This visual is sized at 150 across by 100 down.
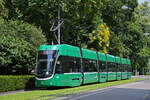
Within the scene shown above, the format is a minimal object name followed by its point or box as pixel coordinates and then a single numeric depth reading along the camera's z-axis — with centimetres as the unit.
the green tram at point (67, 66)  2081
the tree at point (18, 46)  2342
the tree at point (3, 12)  2794
